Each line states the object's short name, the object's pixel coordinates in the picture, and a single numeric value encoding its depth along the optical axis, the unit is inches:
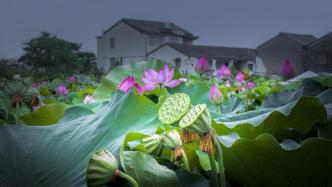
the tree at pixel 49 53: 1483.1
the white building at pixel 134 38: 2256.2
